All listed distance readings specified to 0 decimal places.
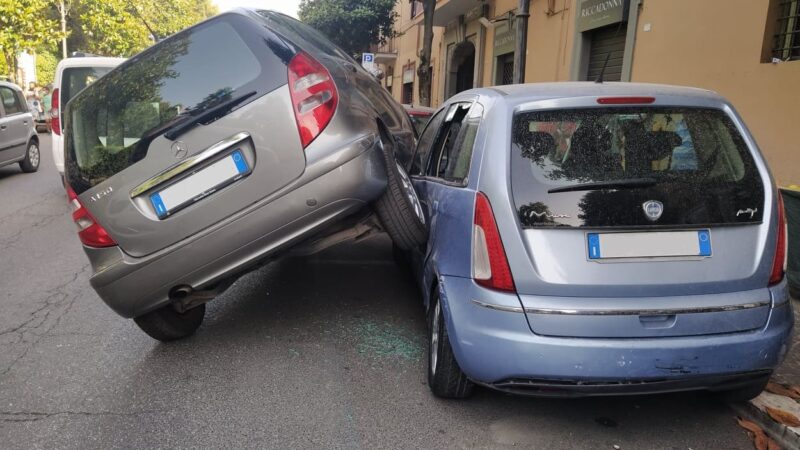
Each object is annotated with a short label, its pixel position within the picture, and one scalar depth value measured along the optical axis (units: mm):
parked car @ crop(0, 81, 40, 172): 10438
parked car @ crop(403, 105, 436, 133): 7057
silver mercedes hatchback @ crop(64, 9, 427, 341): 2961
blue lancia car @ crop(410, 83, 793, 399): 2346
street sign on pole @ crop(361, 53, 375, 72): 17712
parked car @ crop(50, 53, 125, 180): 8211
